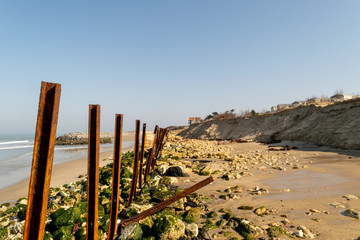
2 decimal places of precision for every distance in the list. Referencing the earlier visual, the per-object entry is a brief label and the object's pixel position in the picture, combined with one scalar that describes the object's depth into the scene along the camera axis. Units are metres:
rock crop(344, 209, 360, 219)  3.94
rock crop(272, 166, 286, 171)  8.38
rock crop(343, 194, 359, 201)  4.79
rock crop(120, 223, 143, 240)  3.55
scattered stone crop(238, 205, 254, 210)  4.73
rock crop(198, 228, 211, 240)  3.63
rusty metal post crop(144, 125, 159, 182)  8.23
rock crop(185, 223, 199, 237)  3.73
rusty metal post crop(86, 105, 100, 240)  2.78
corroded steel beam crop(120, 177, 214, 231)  3.40
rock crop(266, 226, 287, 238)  3.57
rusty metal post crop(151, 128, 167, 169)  9.92
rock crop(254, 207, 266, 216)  4.41
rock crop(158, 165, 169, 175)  8.58
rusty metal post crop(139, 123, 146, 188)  6.83
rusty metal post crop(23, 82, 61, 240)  1.97
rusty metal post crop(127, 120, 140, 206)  5.32
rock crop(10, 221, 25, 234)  4.04
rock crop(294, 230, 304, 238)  3.48
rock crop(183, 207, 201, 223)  4.32
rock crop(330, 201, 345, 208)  4.44
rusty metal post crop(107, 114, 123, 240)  3.56
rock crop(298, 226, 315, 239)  3.47
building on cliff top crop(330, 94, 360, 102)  34.75
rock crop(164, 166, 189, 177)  8.23
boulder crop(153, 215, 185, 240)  3.59
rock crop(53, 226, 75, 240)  3.66
